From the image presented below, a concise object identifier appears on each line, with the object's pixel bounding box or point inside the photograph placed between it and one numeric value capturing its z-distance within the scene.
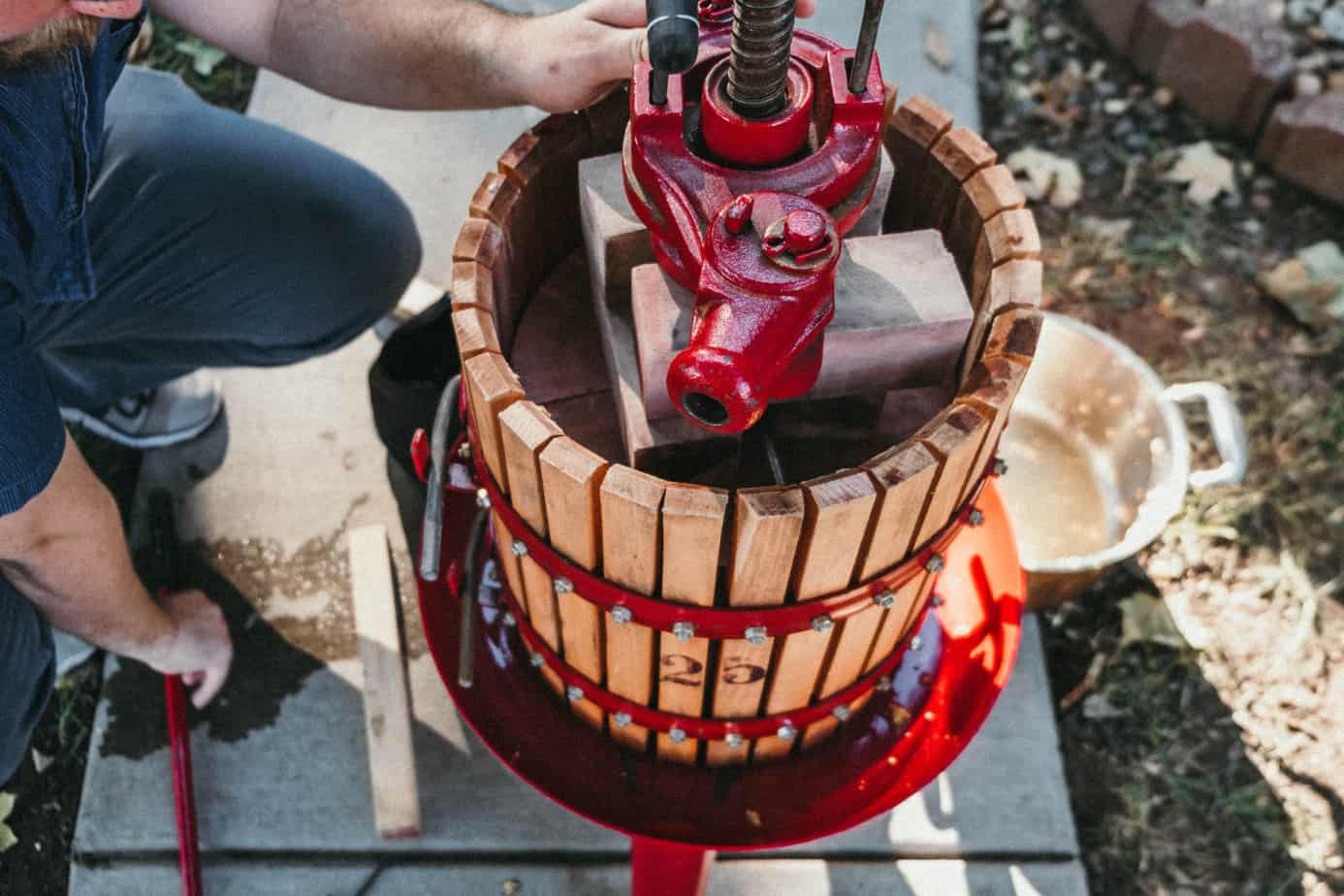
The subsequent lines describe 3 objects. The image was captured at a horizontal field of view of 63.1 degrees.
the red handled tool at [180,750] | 2.21
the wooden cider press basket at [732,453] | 1.24
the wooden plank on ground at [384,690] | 2.24
